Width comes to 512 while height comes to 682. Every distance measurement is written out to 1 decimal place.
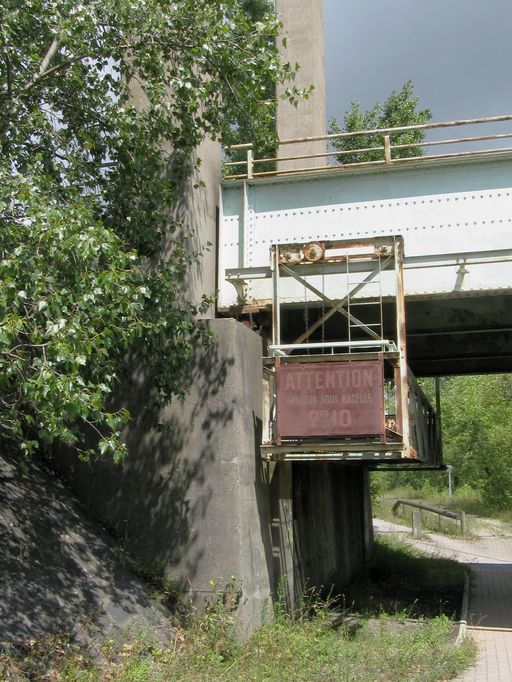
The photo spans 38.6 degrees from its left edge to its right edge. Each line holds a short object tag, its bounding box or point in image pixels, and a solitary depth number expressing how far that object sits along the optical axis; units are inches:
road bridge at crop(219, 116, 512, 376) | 439.8
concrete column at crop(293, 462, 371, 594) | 518.9
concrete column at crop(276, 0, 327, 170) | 711.1
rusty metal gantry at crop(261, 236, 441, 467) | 372.2
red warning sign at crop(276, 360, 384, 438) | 370.0
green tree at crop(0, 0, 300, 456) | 241.9
